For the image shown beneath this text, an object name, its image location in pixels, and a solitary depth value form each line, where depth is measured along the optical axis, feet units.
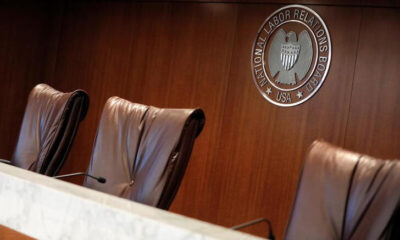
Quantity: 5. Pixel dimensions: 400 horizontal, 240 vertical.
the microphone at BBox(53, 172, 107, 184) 6.95
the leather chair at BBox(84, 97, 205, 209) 6.60
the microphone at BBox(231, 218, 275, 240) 4.96
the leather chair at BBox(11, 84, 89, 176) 8.39
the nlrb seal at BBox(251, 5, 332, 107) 13.66
